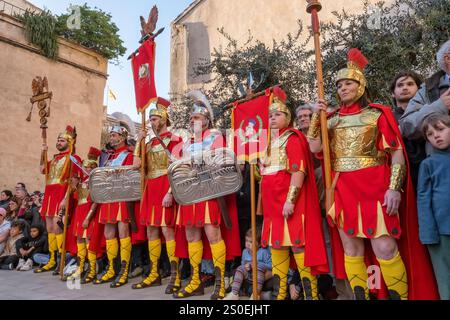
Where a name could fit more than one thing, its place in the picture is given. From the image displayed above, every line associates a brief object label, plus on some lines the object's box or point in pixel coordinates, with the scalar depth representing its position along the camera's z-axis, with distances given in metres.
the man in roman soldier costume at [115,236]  3.98
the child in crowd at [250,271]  3.13
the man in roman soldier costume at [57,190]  4.96
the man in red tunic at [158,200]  3.60
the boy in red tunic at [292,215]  2.57
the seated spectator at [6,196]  7.36
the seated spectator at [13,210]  6.62
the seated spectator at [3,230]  5.74
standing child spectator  2.01
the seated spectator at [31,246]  5.30
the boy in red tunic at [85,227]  4.21
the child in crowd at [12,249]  5.42
